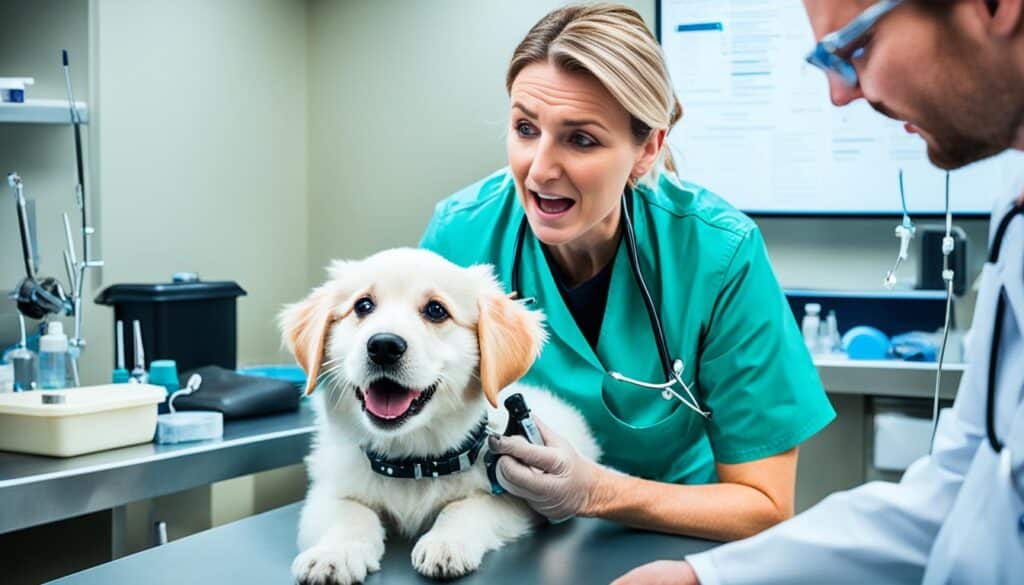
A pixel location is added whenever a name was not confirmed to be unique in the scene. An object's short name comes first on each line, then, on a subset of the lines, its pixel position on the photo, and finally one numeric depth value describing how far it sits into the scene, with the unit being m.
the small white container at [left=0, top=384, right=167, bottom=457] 1.76
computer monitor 2.88
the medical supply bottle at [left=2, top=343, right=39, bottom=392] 2.17
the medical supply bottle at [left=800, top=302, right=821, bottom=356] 2.83
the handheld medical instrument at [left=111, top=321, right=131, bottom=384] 2.12
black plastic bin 2.33
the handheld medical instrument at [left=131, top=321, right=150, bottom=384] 2.16
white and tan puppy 1.20
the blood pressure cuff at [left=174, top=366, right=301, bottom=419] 2.09
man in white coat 0.76
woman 1.47
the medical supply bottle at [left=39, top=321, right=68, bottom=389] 2.12
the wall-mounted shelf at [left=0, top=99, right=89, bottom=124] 2.29
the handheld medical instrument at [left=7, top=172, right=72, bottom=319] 2.15
